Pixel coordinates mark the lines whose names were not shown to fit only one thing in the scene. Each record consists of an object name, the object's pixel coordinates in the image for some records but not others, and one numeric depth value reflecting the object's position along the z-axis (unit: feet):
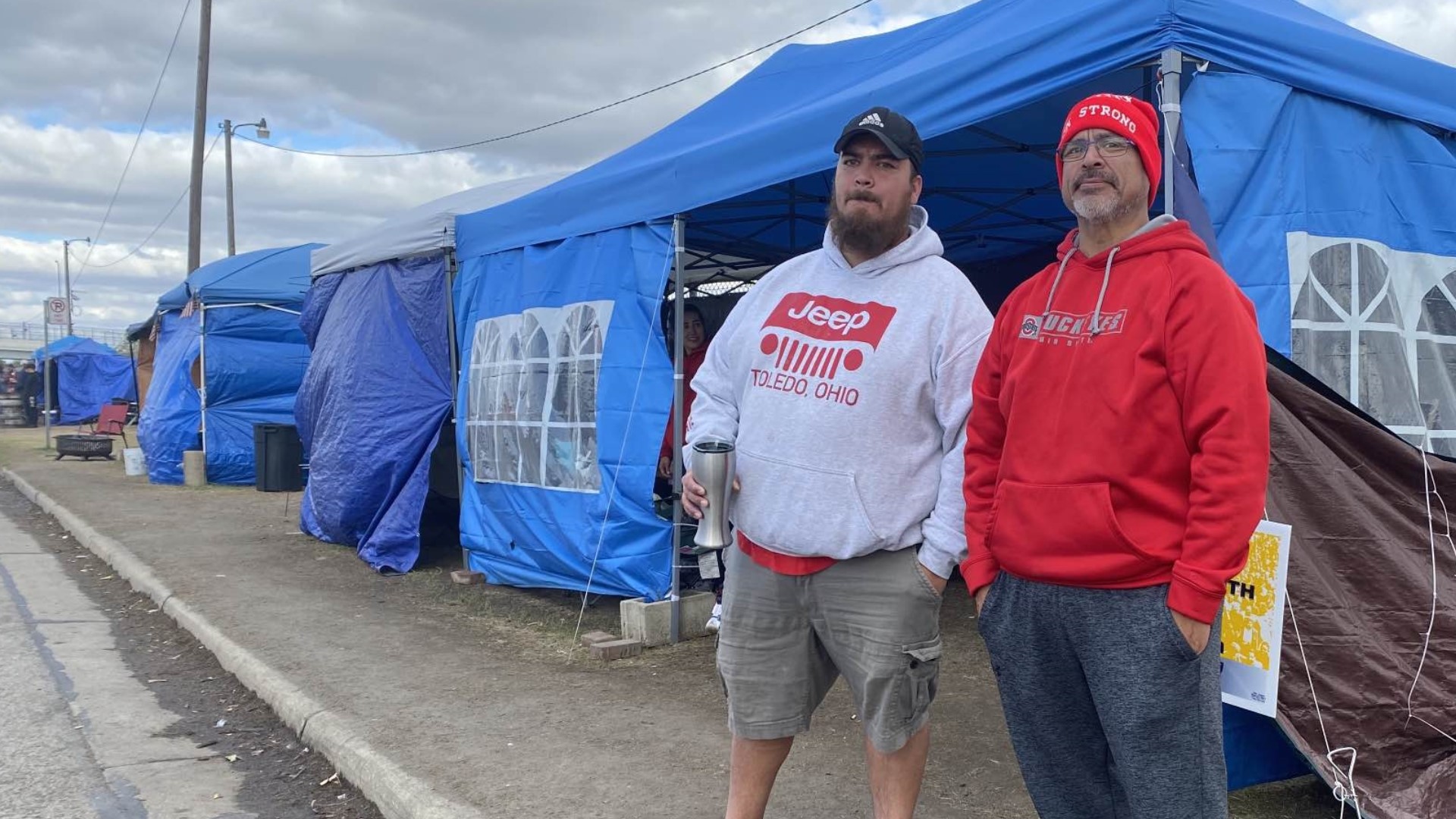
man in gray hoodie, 8.41
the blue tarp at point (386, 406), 27.20
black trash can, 43.37
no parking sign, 74.54
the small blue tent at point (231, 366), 48.91
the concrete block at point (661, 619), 19.62
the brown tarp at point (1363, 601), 10.43
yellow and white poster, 9.00
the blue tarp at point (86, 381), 102.78
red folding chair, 69.82
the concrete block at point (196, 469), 49.60
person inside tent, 21.93
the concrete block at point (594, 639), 19.65
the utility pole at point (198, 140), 68.18
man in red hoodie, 6.59
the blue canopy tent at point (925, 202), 11.08
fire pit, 64.95
